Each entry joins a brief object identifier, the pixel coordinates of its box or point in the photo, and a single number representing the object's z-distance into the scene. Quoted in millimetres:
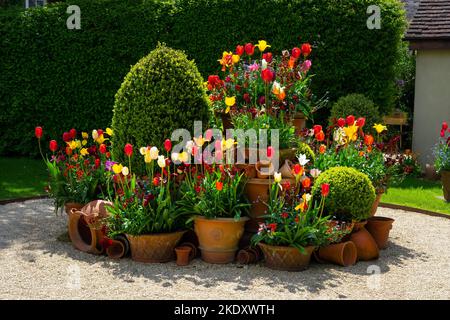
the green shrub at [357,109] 12016
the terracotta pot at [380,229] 7148
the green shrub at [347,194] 6457
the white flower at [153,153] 6113
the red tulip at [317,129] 6854
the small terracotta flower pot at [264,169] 6555
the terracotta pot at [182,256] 6406
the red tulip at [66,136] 7416
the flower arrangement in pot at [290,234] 6094
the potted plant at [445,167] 10203
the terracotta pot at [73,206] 7383
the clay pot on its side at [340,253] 6383
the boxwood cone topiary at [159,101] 6914
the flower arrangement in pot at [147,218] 6367
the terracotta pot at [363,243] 6656
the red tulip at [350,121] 6998
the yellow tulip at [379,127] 7370
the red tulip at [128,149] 6269
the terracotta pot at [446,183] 10164
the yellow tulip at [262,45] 7068
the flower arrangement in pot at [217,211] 6340
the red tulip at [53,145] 7108
